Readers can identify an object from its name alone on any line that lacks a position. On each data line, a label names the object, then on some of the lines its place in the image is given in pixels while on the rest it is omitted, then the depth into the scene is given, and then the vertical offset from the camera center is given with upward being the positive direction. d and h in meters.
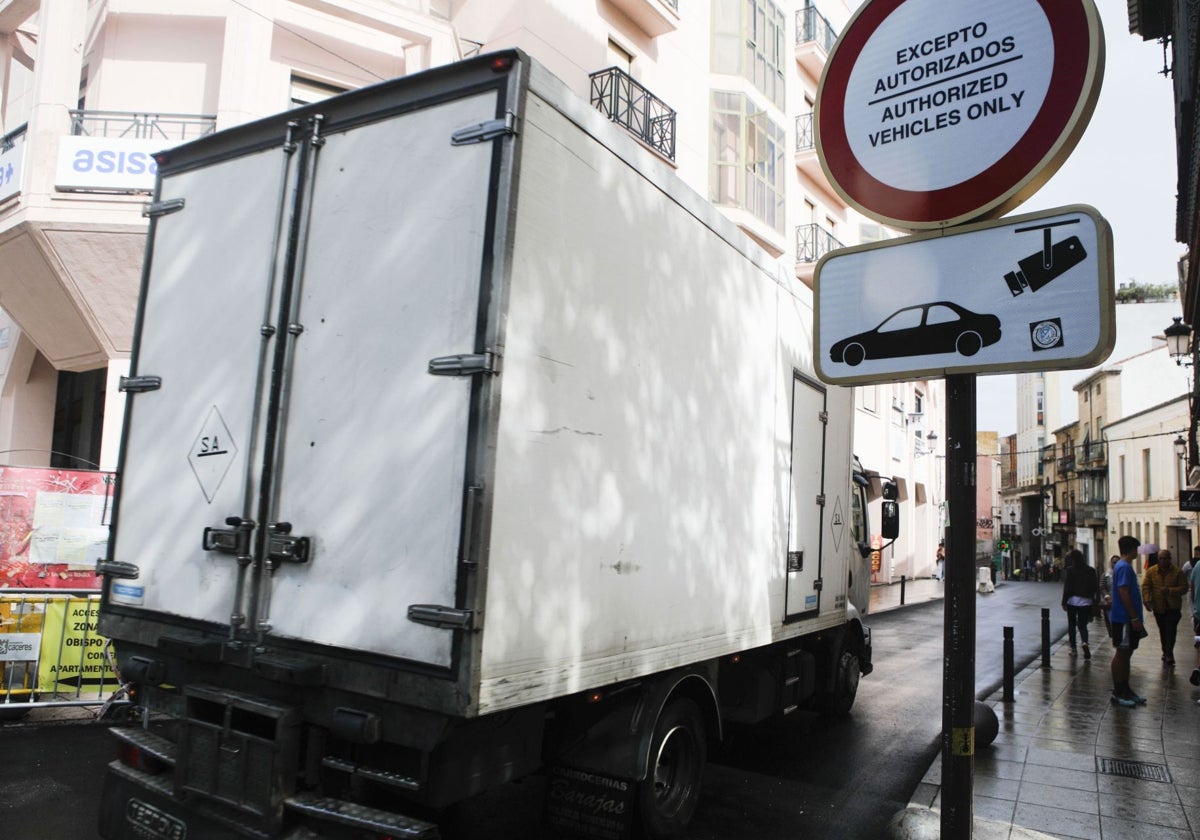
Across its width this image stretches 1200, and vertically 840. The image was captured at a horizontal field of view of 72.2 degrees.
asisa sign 10.64 +3.97
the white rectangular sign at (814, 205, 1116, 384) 2.42 +0.70
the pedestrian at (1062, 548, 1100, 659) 12.86 -1.01
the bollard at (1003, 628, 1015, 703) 9.02 -1.64
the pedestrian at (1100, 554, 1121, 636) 13.54 -1.15
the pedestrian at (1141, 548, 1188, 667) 11.19 -0.82
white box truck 3.18 +0.07
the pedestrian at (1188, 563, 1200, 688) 10.42 -1.04
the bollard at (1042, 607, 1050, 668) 11.49 -1.63
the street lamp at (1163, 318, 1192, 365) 16.52 +3.96
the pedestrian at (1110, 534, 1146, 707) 9.24 -1.07
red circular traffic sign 2.55 +1.39
